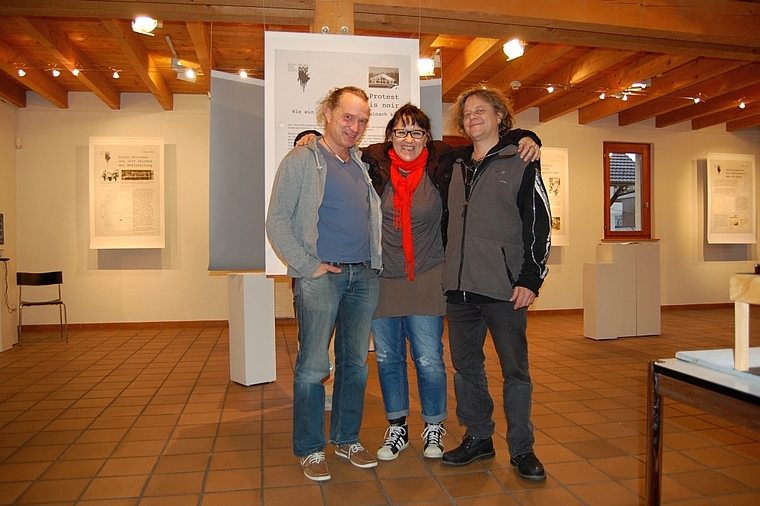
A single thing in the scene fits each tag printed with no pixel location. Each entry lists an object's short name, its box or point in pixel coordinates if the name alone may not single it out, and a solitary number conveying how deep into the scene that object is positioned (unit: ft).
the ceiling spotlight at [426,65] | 17.04
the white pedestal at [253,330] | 13.87
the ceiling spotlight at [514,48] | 16.07
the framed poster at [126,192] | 23.29
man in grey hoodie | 7.65
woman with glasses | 8.19
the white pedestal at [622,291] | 20.24
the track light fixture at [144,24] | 13.52
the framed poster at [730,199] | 28.81
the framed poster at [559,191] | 26.96
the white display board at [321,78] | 10.20
